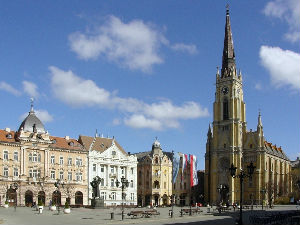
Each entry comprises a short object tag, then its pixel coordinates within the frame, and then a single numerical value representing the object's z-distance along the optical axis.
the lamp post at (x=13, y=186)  72.62
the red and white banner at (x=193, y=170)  116.56
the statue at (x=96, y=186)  66.88
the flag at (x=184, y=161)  114.53
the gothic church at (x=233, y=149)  111.38
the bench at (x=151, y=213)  50.33
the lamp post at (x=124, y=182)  47.62
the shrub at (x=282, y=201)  106.44
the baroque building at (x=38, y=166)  76.06
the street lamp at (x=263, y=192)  100.12
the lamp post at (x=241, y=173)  35.65
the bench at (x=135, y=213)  48.19
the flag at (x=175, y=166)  110.81
